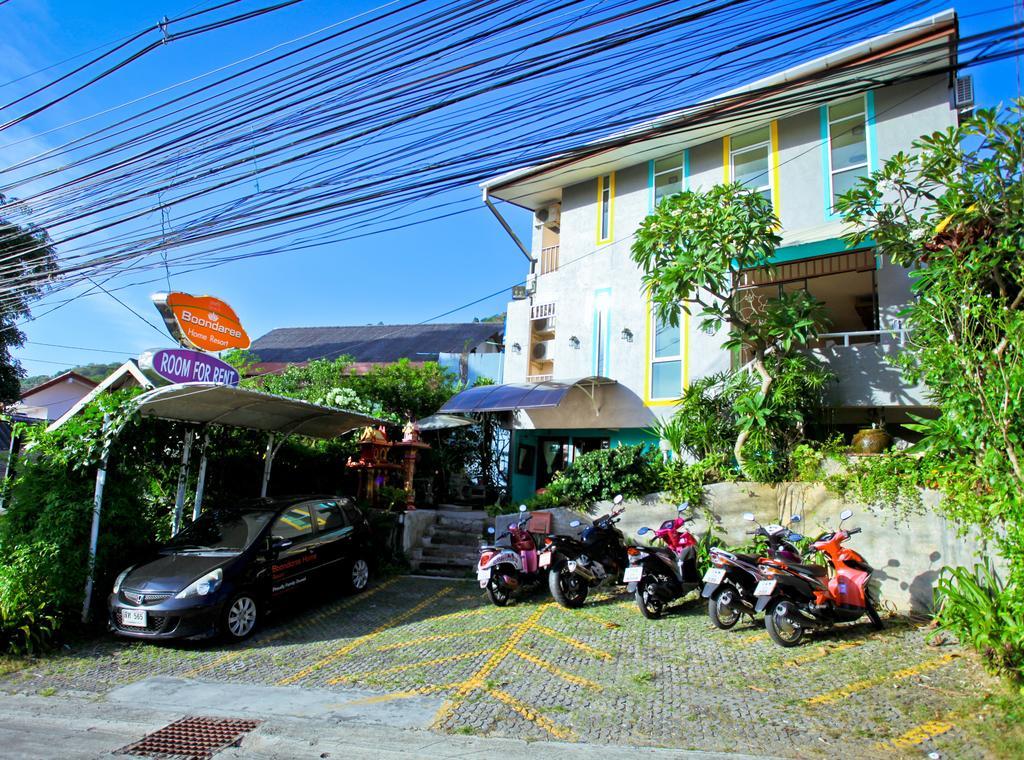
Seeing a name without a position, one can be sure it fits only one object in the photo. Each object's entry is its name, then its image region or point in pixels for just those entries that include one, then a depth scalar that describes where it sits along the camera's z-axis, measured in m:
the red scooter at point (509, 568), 8.12
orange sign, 9.03
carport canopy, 7.89
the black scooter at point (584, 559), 8.02
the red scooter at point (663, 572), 7.51
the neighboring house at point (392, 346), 23.09
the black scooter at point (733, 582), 6.66
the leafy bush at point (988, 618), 4.72
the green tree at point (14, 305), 9.35
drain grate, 4.31
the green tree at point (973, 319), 5.80
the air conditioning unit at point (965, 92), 10.36
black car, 6.65
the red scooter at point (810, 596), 6.29
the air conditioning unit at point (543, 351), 14.93
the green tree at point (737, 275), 9.53
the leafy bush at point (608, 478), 10.03
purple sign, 7.86
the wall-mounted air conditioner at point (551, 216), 16.14
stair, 10.57
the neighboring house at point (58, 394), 16.16
